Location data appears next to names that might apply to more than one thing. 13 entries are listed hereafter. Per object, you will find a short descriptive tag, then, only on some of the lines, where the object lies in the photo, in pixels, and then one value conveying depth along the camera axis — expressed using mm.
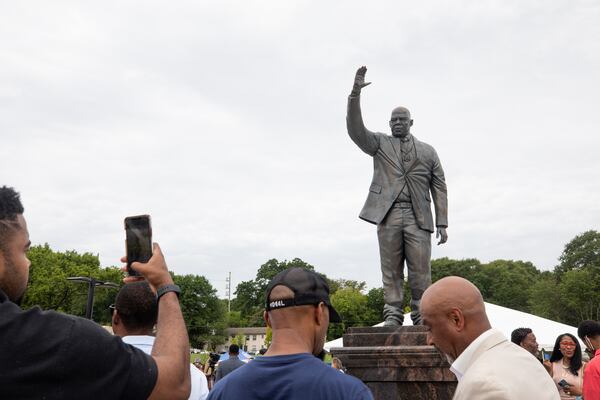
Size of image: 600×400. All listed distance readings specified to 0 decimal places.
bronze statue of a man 7602
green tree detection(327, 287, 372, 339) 76000
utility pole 101875
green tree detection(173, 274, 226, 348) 86500
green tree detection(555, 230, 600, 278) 59219
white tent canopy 14331
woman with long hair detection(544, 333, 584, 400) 6696
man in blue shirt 2172
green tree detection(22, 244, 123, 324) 50753
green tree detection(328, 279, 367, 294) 92188
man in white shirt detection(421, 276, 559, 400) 2363
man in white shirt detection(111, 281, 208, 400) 3389
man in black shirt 1719
